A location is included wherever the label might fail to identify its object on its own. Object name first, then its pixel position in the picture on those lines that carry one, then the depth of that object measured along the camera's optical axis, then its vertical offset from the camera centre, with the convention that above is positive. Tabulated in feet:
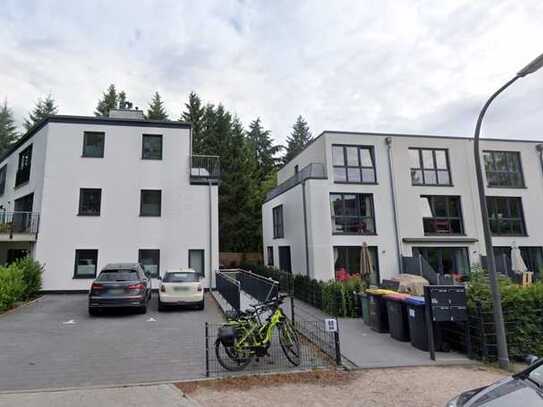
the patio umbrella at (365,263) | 48.52 -1.46
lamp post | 19.61 -0.46
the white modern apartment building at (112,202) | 49.49 +9.38
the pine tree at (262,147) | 139.23 +49.04
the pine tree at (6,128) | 121.89 +53.06
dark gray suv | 32.91 -3.14
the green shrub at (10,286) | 35.83 -2.71
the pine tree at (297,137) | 154.15 +59.19
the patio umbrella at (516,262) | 50.31 -2.05
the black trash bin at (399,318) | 25.48 -5.30
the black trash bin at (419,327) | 23.13 -5.49
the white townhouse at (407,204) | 54.49 +8.79
